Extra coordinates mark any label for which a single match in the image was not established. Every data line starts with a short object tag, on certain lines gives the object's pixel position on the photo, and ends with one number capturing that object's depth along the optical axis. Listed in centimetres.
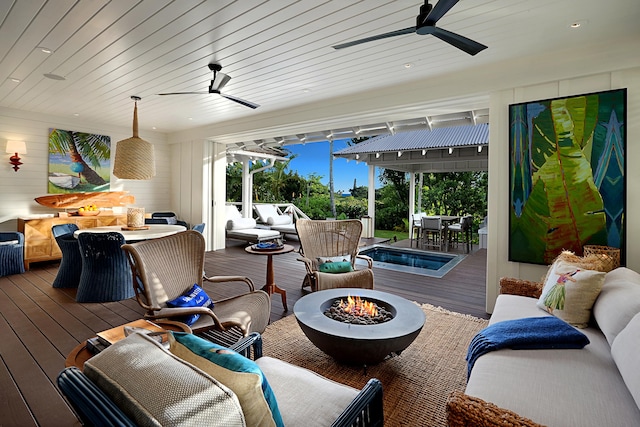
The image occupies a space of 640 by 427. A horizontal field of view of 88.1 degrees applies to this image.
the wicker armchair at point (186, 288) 236
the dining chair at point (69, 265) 462
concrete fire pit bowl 221
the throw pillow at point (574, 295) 218
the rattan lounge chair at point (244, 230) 798
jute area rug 209
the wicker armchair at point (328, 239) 447
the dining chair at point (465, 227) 835
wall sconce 568
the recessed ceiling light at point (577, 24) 271
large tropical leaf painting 309
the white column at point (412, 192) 979
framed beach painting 638
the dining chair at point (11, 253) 514
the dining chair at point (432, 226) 834
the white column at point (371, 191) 1018
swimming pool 595
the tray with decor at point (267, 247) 426
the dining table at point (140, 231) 420
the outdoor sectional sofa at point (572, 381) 130
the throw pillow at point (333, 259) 417
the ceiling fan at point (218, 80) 373
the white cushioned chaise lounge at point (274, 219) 946
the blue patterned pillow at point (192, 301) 243
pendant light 434
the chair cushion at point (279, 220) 963
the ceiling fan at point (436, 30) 196
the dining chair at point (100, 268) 406
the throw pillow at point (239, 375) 92
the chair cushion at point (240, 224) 842
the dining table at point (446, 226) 842
